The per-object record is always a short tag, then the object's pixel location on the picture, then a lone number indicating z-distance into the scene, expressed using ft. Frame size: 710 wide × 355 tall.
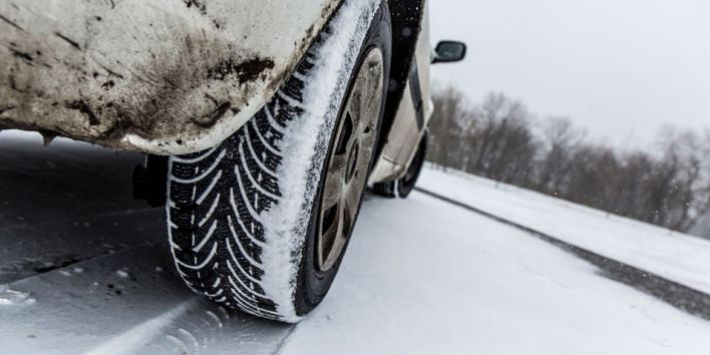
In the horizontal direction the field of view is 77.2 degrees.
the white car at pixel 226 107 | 2.10
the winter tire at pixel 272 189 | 2.95
